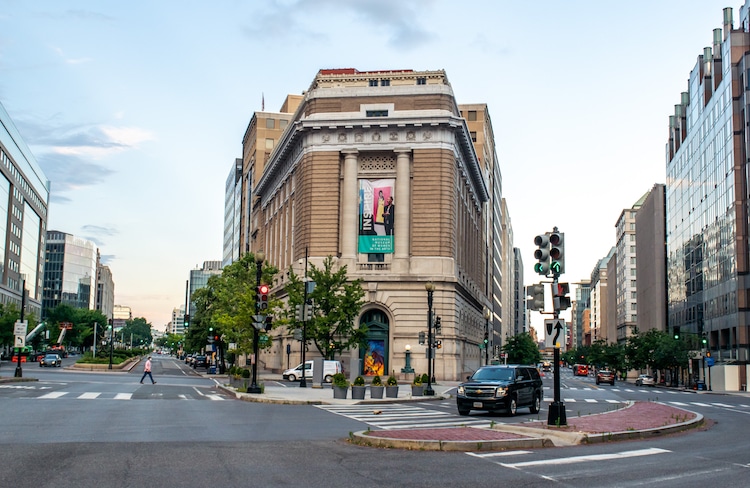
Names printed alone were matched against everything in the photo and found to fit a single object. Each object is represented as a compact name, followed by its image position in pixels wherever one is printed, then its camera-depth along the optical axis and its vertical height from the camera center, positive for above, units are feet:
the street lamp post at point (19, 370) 166.22 -7.51
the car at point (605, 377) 303.07 -11.89
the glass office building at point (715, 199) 271.69 +57.72
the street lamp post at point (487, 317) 374.88 +12.65
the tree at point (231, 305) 208.44 +10.63
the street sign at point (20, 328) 166.61 +1.15
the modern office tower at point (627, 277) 570.05 +51.08
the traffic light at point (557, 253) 69.92 +8.07
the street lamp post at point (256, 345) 125.74 -1.03
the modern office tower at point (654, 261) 439.22 +48.91
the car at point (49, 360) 281.95 -9.16
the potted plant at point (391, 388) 127.85 -7.46
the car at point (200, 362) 339.98 -10.34
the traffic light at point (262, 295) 122.70 +6.77
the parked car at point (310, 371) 187.73 -7.49
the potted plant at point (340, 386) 120.37 -6.94
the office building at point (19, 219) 392.88 +64.10
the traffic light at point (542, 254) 69.97 +7.89
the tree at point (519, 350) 449.48 -3.29
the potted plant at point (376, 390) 124.16 -7.60
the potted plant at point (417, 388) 135.33 -7.76
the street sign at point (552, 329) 70.40 +1.37
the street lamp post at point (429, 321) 145.64 +3.93
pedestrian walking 161.07 -6.54
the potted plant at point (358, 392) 120.57 -7.69
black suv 91.45 -5.49
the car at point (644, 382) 321.81 -14.60
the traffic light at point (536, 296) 71.51 +4.34
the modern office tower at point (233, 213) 483.10 +81.18
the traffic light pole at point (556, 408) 70.08 -5.55
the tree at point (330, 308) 200.34 +8.28
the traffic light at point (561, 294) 69.97 +4.45
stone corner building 223.30 +41.12
